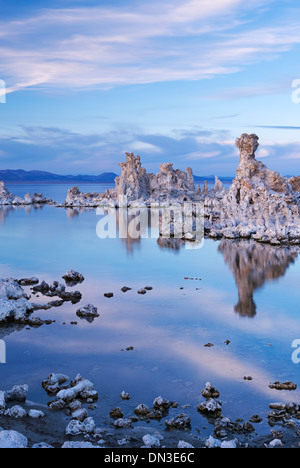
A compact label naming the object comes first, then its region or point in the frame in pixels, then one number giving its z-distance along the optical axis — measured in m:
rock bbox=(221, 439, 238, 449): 6.99
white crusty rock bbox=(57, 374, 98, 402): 8.85
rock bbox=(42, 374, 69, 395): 9.22
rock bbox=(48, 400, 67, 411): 8.55
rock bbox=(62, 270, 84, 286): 19.02
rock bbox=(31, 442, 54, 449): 6.90
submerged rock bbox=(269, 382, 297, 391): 9.32
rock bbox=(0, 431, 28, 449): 6.76
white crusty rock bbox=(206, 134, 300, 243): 31.59
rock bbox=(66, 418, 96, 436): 7.55
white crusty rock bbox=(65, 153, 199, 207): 68.94
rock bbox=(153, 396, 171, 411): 8.51
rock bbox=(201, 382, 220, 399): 8.95
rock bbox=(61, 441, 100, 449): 6.85
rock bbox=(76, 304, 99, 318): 14.27
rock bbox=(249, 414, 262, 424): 8.05
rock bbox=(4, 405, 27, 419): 8.11
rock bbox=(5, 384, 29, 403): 8.79
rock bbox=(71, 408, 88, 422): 8.07
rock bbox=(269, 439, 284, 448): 7.16
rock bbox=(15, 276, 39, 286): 18.41
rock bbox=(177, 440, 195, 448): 7.01
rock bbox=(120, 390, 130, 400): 8.89
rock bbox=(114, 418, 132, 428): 7.81
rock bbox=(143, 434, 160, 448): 7.16
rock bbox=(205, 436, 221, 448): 7.07
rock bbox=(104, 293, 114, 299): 16.66
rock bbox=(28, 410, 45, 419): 8.09
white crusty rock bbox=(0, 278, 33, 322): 13.67
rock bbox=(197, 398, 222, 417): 8.34
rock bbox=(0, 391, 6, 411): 8.27
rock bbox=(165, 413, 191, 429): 7.88
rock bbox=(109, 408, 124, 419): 8.23
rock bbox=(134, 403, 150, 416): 8.33
